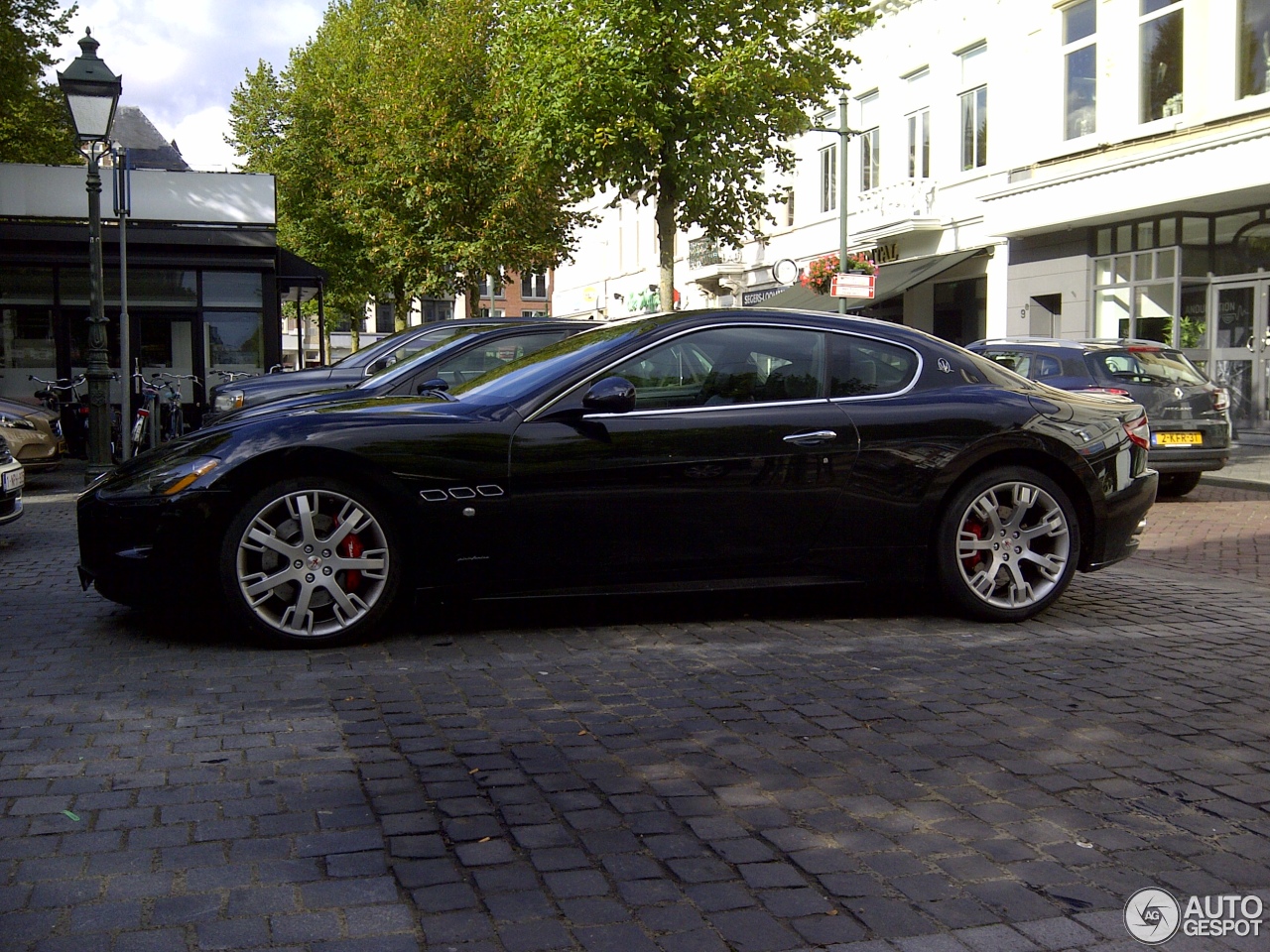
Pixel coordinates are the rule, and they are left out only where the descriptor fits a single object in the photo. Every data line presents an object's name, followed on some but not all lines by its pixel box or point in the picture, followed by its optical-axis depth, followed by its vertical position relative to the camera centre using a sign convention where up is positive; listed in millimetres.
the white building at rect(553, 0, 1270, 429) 20594 +4549
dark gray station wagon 13305 +289
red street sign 21797 +2195
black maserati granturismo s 5609 -293
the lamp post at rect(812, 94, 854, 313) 24609 +4385
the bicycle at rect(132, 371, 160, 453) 17000 +19
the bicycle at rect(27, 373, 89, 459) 18781 +196
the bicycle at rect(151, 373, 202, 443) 18312 +102
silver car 9070 -449
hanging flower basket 26938 +3034
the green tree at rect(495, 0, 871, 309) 20219 +5112
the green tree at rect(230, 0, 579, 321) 30188 +5877
